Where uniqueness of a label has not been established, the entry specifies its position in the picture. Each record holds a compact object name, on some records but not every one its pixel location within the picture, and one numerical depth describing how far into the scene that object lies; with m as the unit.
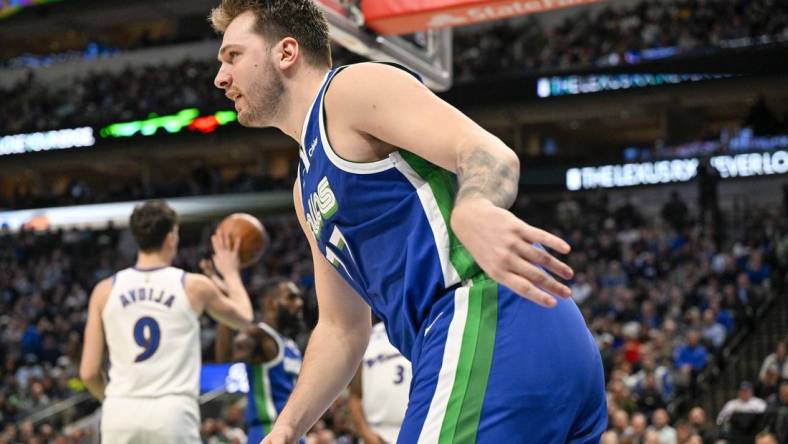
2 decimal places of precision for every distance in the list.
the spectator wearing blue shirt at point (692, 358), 12.99
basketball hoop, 6.50
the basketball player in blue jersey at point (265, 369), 5.56
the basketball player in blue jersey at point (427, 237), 2.07
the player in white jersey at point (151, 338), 5.03
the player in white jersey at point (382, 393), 5.82
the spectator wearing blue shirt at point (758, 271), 15.79
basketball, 5.71
